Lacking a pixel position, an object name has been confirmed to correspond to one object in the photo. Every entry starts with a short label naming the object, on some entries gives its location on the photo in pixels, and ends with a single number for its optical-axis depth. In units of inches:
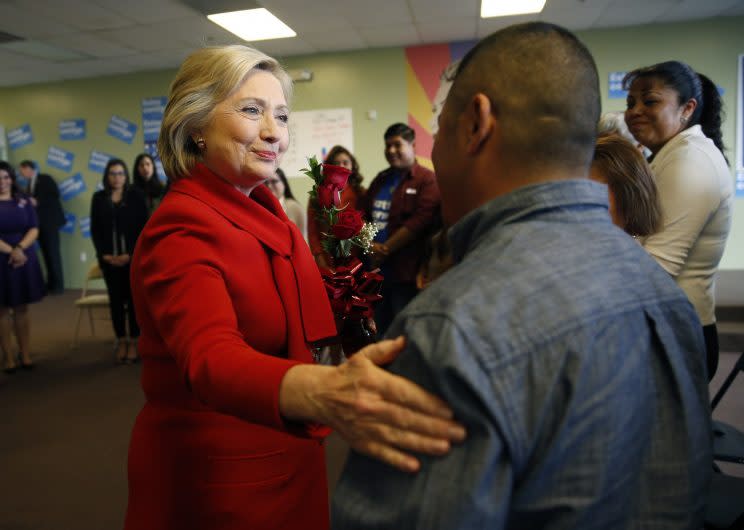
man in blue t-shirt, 146.8
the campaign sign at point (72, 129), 312.3
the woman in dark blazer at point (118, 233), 177.9
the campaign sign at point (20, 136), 322.0
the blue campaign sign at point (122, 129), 305.0
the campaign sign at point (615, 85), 242.1
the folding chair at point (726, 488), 52.6
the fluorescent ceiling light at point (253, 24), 206.7
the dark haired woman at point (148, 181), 192.4
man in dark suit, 306.5
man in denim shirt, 21.1
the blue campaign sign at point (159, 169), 312.9
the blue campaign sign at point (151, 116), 299.6
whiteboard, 275.0
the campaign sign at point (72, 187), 316.8
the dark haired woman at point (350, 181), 161.5
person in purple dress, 169.8
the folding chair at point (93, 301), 192.5
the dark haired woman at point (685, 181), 67.2
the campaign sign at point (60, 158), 316.2
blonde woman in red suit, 32.6
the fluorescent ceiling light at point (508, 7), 206.2
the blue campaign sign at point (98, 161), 311.0
